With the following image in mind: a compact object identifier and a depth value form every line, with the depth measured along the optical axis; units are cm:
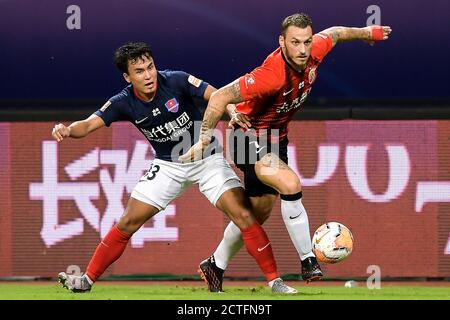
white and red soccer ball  1019
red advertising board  1262
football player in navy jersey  1041
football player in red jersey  988
